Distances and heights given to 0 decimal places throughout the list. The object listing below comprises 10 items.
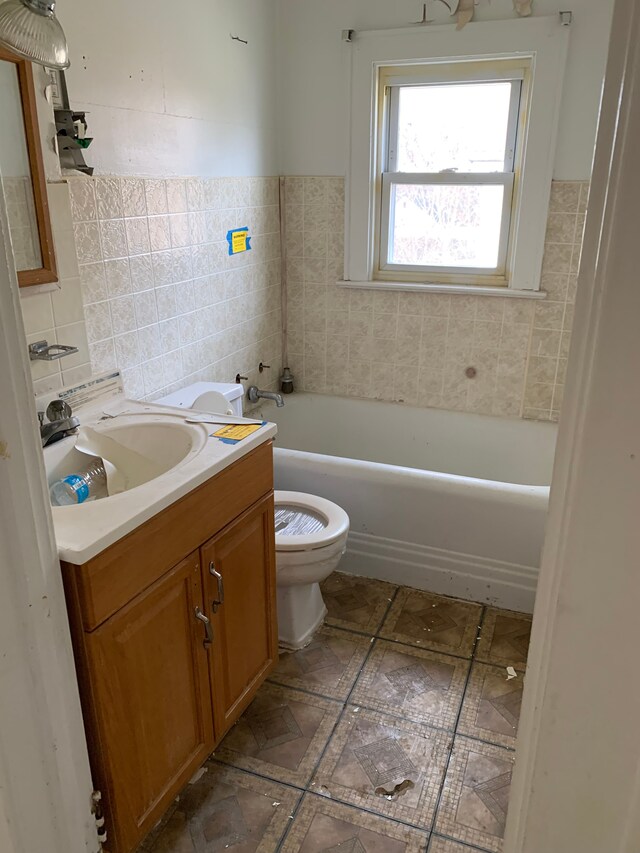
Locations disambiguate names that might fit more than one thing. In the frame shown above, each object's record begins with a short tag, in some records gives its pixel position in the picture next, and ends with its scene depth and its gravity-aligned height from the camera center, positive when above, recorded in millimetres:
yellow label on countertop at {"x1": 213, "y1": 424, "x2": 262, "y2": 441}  1583 -546
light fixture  1226 +310
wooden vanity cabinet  1189 -885
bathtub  2236 -1092
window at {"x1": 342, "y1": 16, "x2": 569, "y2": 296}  2547 +194
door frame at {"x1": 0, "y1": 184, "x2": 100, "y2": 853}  804 -590
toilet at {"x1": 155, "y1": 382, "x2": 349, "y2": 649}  1956 -1014
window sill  2773 -368
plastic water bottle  1490 -646
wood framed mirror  1480 +56
